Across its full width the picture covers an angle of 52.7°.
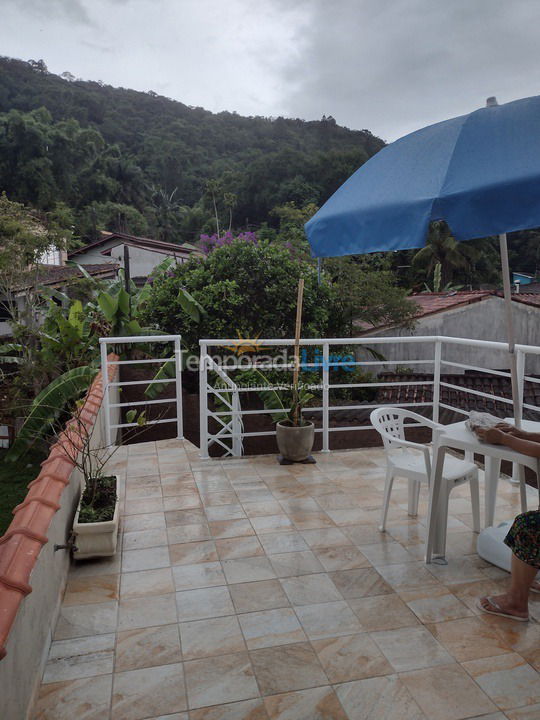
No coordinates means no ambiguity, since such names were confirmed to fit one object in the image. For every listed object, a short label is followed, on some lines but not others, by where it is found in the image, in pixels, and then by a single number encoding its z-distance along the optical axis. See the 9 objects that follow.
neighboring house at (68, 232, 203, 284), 20.78
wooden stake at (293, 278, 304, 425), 4.27
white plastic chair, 2.85
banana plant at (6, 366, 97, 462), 6.23
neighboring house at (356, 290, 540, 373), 12.52
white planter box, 2.77
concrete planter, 4.38
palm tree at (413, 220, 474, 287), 26.31
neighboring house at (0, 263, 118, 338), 11.96
